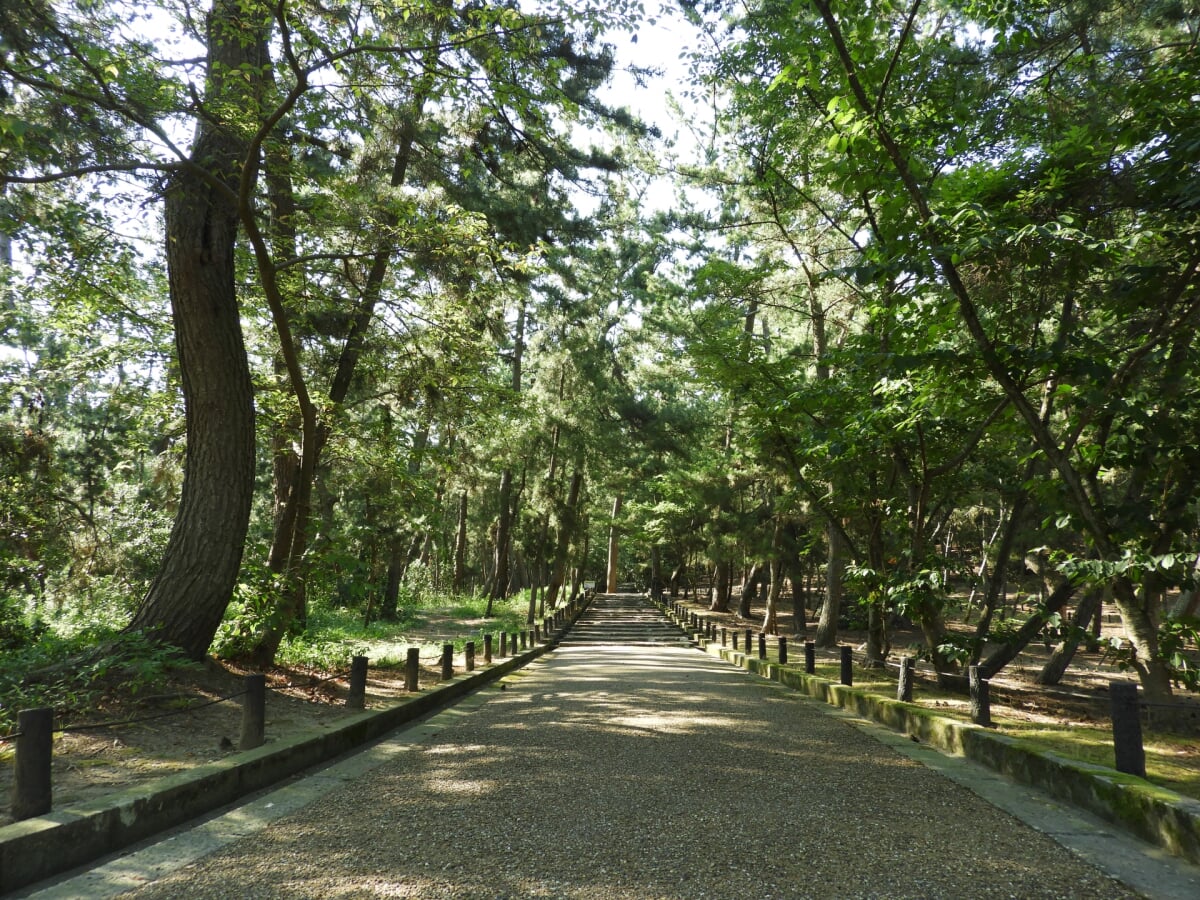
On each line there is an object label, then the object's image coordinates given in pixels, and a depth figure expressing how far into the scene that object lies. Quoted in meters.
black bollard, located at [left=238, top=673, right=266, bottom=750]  5.74
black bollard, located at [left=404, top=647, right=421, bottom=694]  9.12
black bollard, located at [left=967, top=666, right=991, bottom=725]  6.67
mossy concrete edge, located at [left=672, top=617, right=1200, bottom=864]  4.09
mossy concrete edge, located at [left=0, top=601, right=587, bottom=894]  3.63
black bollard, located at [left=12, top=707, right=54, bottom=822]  3.86
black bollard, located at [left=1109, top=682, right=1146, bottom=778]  4.81
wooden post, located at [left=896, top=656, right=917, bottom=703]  8.04
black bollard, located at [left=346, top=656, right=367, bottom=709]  7.65
